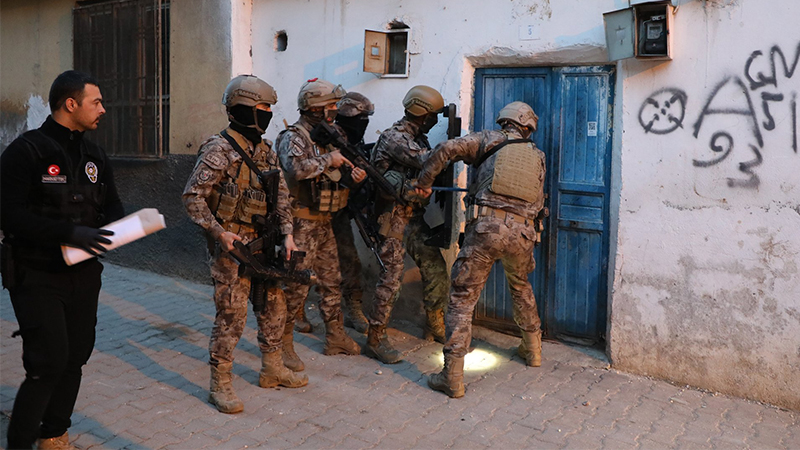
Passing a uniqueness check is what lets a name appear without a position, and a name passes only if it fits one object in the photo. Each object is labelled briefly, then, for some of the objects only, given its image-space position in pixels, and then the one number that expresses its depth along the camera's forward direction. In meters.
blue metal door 5.55
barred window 7.91
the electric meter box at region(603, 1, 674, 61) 4.85
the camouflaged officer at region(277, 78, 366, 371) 5.19
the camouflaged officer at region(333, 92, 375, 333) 6.04
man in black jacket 3.37
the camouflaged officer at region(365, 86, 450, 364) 5.54
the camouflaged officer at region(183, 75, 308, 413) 4.32
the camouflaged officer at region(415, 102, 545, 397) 4.91
